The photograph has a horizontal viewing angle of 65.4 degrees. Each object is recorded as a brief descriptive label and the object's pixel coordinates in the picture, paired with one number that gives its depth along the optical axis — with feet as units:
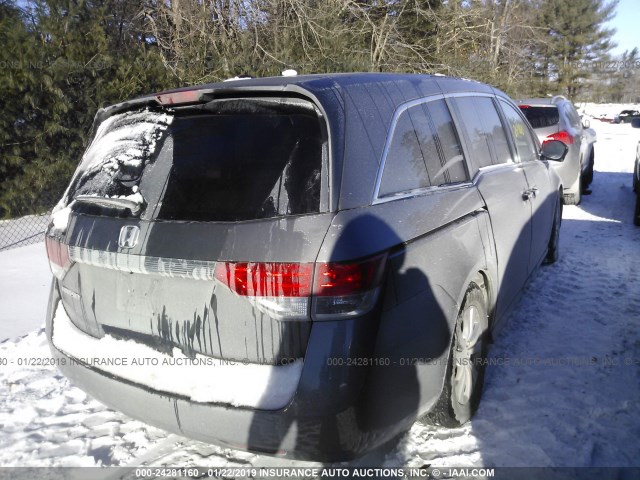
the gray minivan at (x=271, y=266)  5.90
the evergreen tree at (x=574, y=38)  149.07
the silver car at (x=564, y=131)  24.75
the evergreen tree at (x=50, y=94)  19.42
